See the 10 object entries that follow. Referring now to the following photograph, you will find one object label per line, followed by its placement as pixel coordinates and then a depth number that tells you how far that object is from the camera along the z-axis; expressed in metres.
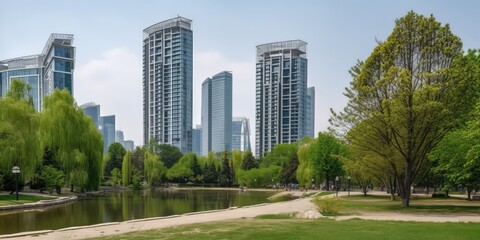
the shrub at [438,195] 42.94
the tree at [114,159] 90.55
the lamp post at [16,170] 30.97
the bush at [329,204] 22.27
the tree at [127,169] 76.61
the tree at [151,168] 87.62
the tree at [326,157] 58.09
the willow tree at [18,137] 32.94
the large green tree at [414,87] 24.16
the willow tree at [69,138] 41.56
